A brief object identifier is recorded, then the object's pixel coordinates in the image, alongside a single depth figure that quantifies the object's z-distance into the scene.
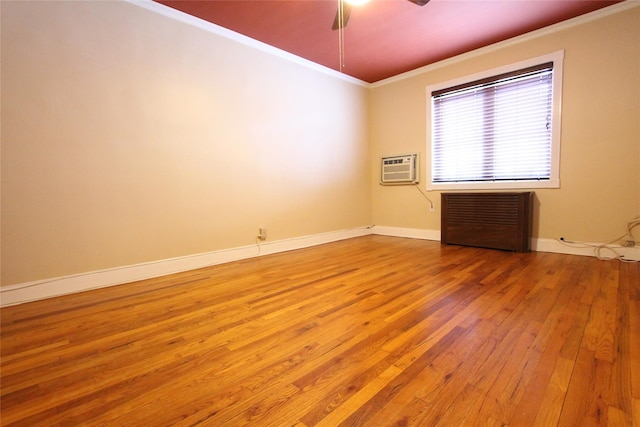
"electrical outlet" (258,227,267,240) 3.37
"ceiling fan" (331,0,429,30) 2.25
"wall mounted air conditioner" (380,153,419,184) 4.24
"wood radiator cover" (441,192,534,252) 3.16
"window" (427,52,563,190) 3.15
